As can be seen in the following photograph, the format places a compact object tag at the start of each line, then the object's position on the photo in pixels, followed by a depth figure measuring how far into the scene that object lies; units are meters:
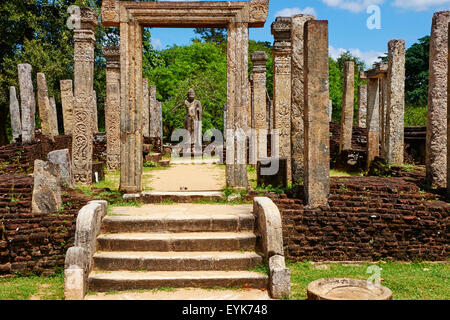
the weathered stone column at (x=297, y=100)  8.30
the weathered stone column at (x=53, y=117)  18.42
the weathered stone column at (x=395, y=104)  11.38
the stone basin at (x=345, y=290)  4.50
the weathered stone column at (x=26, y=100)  14.49
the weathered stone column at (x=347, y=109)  14.83
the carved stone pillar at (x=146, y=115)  18.33
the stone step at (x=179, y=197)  8.15
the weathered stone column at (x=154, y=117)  20.34
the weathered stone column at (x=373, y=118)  13.16
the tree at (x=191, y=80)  27.12
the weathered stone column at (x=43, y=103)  16.30
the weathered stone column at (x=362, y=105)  18.92
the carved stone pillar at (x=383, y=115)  12.13
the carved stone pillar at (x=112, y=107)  13.83
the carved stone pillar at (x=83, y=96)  10.22
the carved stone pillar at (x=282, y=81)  10.79
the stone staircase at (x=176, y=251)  5.54
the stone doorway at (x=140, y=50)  8.29
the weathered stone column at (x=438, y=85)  9.00
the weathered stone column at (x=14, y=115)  18.30
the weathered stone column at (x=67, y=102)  17.14
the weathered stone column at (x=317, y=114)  7.07
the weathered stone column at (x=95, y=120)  19.08
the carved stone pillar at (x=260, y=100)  14.20
